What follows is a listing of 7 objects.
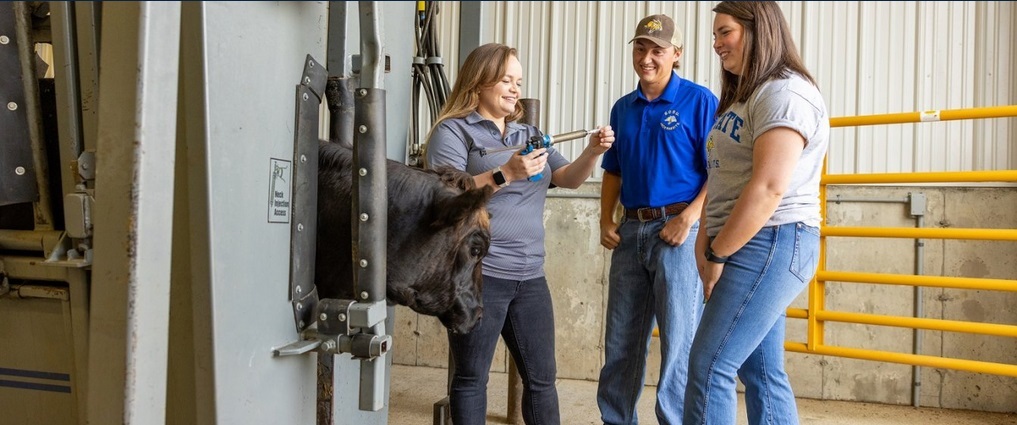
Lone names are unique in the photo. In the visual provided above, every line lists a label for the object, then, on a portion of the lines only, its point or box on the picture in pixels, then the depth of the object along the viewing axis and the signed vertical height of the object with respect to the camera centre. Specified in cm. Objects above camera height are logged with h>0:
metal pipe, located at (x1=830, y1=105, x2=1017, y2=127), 307 +47
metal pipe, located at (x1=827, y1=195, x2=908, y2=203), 406 +12
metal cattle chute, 104 -1
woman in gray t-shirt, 176 +5
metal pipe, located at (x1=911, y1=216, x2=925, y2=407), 401 -48
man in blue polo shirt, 247 -4
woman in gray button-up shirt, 220 -5
